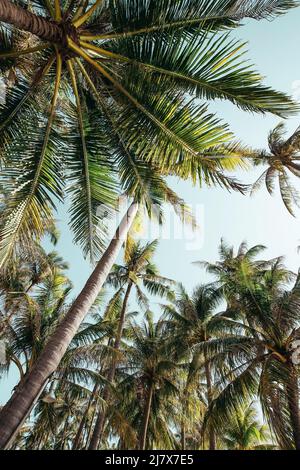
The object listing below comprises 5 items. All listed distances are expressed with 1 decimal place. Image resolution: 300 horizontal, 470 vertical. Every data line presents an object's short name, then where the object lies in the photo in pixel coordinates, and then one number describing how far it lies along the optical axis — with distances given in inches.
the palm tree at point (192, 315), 557.6
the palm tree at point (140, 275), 681.6
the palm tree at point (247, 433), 713.6
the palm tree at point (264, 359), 284.8
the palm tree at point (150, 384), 539.2
